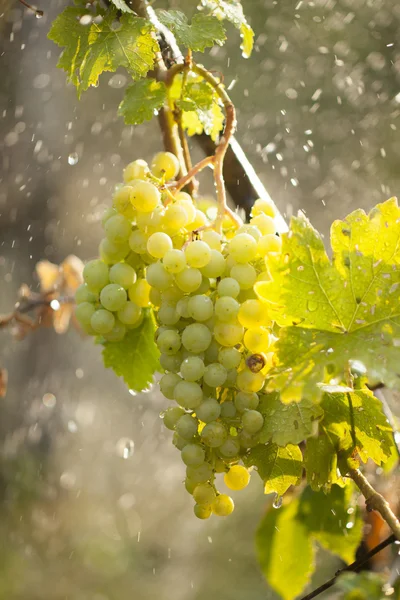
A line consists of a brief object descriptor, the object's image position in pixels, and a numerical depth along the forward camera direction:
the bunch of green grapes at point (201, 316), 1.21
